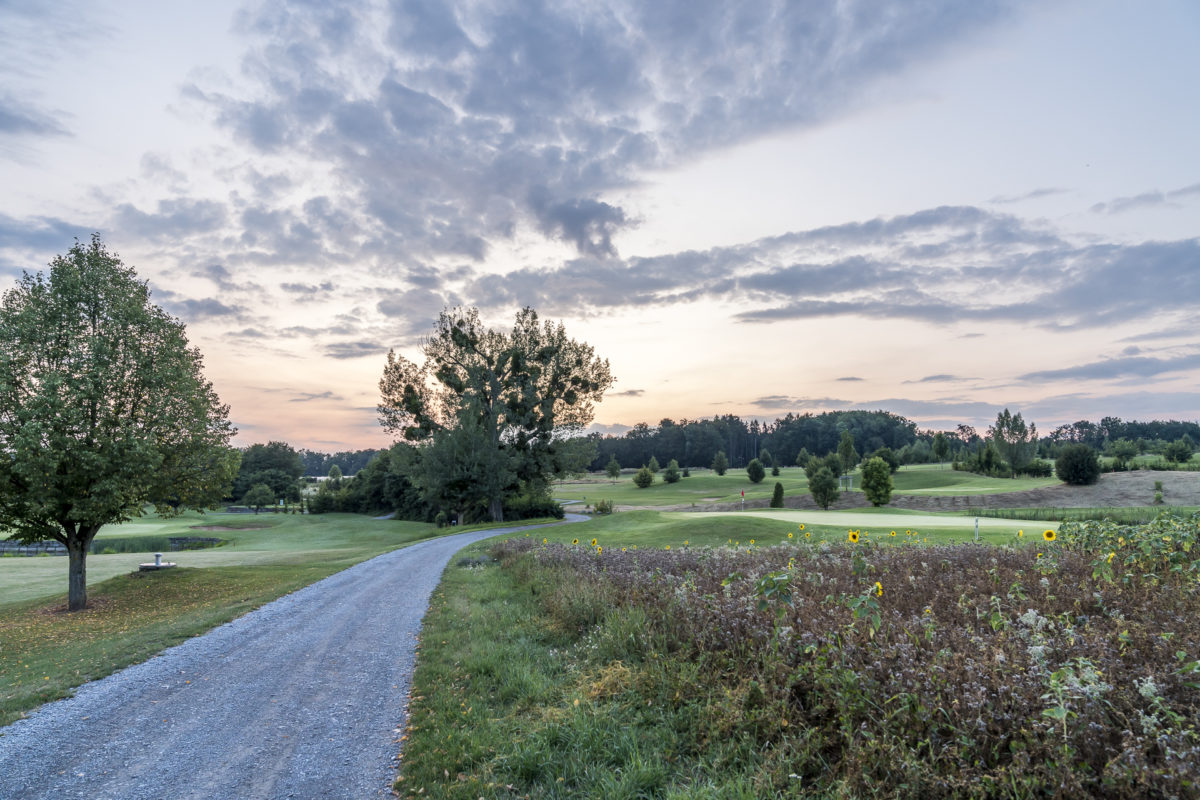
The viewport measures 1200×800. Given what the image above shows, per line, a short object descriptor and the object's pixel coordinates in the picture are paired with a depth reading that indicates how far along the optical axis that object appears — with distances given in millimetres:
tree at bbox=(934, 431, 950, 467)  76500
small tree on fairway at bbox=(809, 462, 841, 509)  44875
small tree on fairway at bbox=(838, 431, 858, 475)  65088
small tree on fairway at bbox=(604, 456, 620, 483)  96250
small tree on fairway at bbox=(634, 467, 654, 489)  81988
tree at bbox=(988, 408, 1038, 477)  63156
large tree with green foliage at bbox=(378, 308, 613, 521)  41719
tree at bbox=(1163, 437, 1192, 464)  58969
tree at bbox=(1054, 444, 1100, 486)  47688
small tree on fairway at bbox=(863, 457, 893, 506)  43750
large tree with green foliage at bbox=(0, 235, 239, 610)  15242
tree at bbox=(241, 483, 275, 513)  71938
